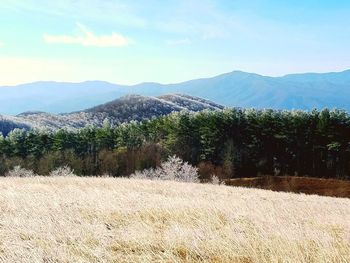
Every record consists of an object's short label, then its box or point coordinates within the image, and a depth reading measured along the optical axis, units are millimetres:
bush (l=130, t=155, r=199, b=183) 68881
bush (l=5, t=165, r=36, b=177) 88188
